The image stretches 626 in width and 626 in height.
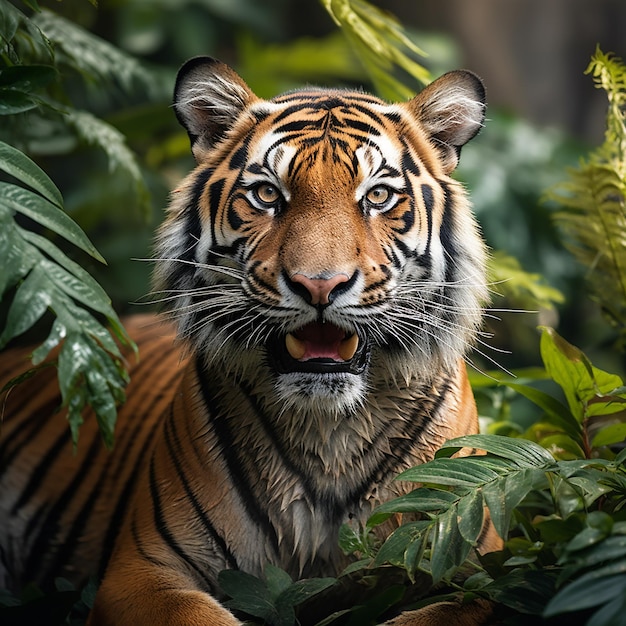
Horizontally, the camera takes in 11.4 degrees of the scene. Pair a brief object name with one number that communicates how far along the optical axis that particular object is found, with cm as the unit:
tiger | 294
